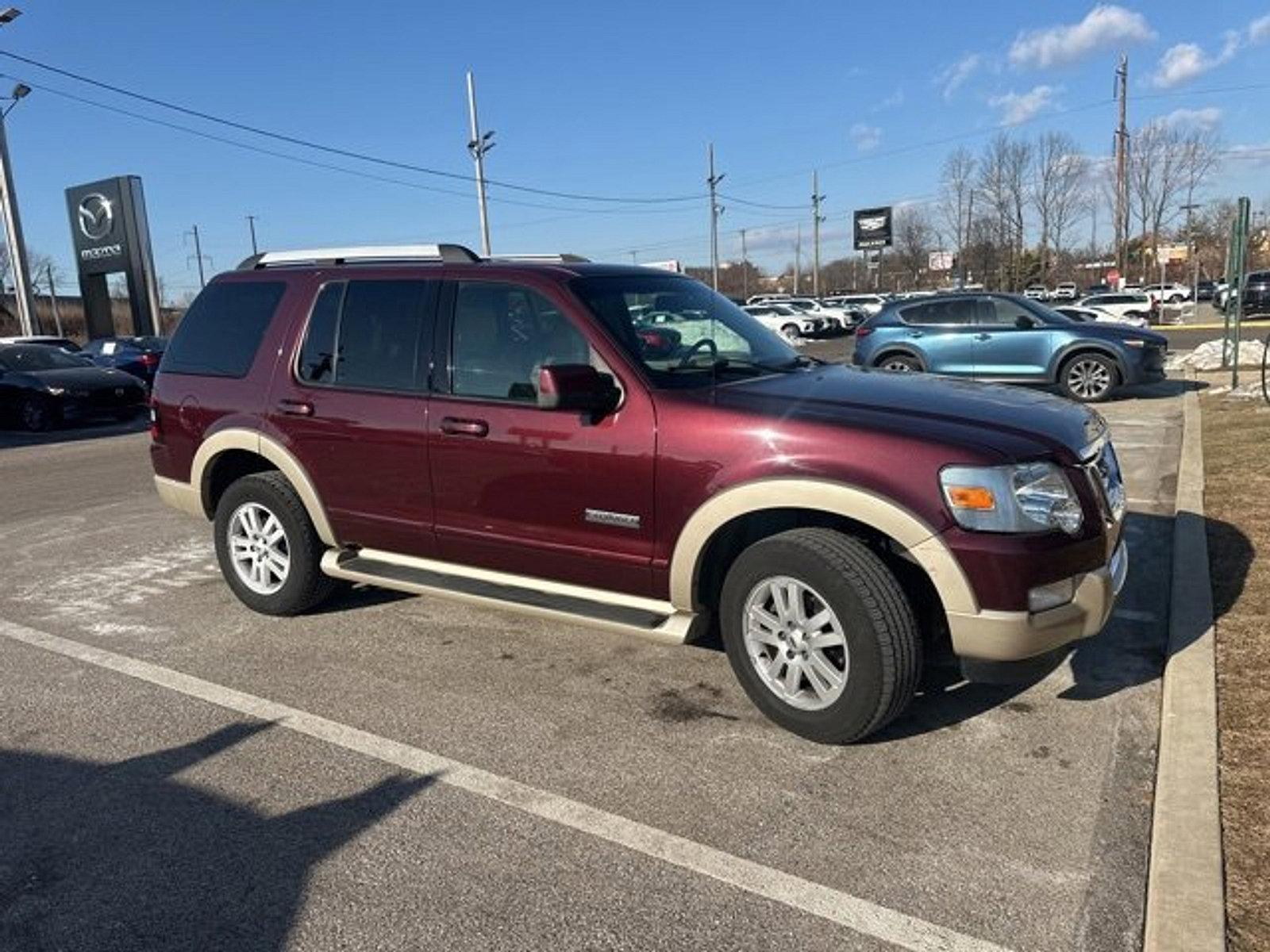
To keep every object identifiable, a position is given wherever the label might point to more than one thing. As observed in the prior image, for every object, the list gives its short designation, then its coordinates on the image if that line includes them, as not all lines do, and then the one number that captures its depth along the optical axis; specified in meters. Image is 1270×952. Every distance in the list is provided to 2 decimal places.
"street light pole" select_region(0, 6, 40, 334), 25.75
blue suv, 13.93
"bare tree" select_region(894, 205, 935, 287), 90.38
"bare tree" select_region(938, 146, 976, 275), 68.00
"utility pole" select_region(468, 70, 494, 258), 34.69
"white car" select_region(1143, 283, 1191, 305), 54.00
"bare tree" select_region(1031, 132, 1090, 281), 63.47
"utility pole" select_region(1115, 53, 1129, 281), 46.44
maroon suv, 3.47
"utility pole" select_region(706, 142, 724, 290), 53.43
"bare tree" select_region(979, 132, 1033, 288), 64.75
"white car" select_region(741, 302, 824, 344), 38.91
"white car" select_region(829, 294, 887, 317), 49.05
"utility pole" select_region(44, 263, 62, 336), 60.42
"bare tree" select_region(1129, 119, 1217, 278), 59.84
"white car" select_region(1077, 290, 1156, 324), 35.44
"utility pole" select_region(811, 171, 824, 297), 78.06
